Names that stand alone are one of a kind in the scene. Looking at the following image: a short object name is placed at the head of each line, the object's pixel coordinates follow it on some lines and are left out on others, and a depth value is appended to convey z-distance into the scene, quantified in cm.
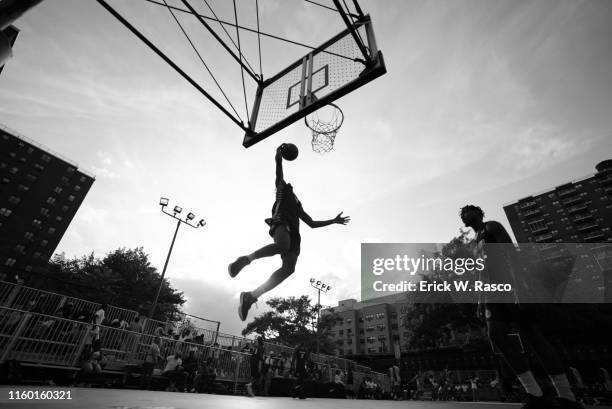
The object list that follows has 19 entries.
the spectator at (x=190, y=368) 817
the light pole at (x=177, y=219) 1672
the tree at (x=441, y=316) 2611
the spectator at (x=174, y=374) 799
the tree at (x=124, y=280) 3133
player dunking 326
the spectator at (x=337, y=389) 1153
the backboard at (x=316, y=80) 496
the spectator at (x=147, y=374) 747
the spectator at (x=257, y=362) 981
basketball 376
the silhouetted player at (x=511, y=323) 260
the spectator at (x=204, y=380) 812
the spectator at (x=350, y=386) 1571
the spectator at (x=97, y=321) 758
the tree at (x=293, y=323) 5350
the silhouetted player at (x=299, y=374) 914
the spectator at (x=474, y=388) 1900
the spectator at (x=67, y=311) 781
